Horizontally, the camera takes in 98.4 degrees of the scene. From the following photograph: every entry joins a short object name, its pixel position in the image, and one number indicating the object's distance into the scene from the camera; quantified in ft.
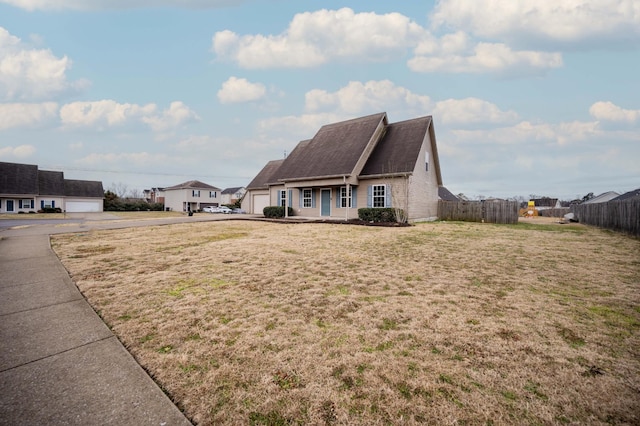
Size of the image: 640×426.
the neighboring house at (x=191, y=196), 181.88
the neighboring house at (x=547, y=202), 206.28
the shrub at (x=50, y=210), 137.75
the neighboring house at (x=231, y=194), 262.51
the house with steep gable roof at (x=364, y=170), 61.26
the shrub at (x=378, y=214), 57.17
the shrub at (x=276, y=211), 76.48
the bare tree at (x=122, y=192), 300.57
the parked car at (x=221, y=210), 164.51
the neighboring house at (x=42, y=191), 134.82
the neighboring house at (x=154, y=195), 228.92
